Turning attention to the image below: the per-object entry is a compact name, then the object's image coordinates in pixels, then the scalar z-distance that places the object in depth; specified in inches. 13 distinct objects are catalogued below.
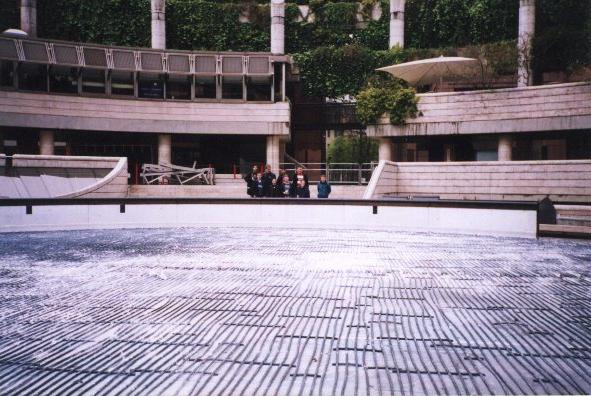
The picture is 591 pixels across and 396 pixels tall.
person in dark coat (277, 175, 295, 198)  714.2
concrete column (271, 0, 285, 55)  1338.6
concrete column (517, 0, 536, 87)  1093.8
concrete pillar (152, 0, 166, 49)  1336.1
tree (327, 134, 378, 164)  1807.3
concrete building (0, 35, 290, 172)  1190.9
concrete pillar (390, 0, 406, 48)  1305.4
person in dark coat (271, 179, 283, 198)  724.0
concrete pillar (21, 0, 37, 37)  1285.7
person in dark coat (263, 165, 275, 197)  725.9
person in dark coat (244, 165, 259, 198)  729.6
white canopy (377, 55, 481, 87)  949.2
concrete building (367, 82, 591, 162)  920.3
